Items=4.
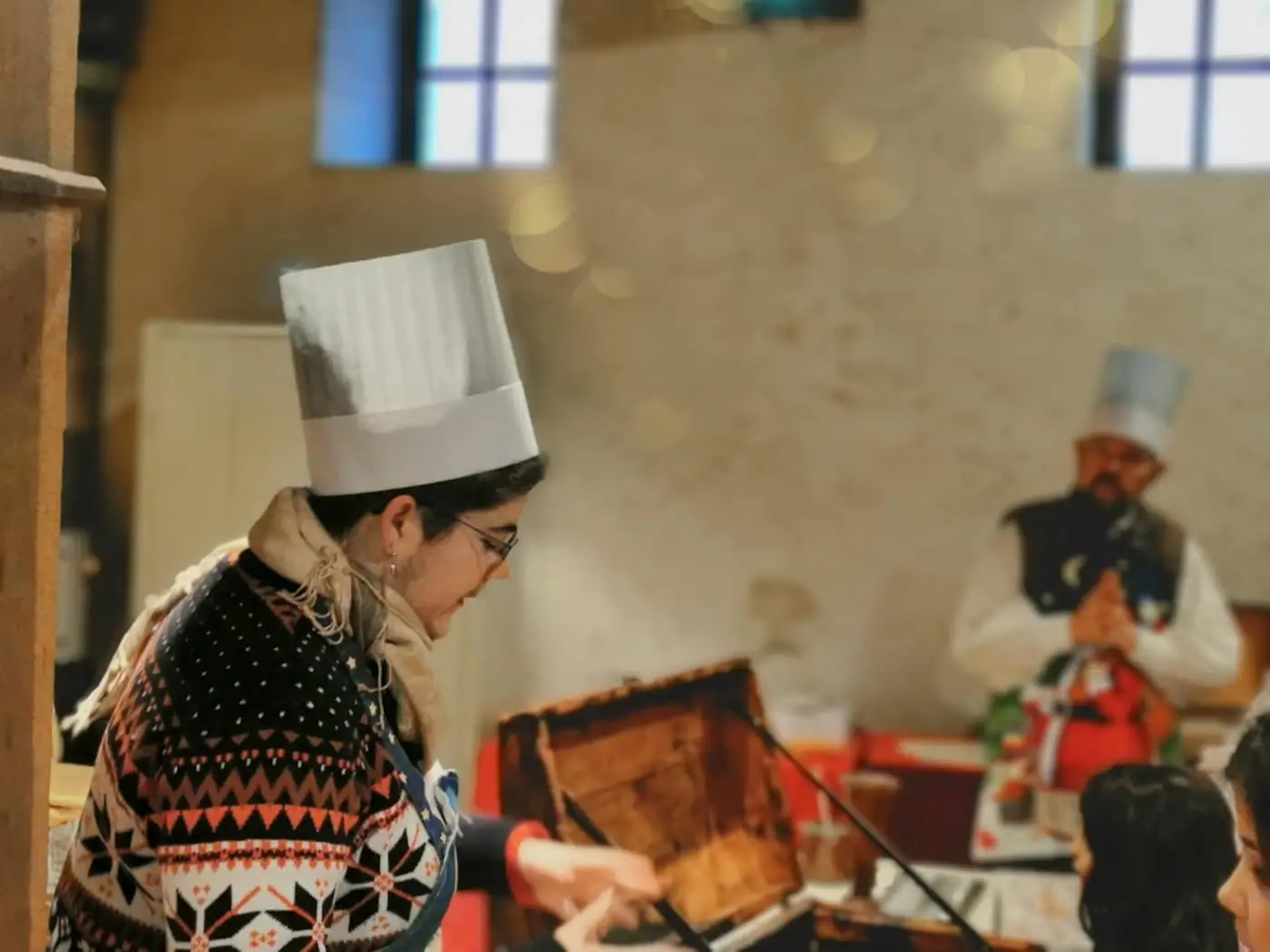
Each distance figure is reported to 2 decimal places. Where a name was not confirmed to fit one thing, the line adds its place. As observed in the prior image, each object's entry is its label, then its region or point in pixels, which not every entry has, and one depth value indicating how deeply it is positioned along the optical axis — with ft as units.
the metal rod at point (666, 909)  5.13
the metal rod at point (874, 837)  5.46
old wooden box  5.20
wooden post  3.18
